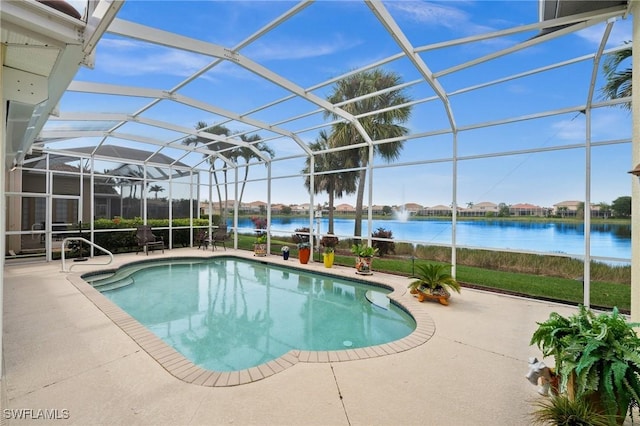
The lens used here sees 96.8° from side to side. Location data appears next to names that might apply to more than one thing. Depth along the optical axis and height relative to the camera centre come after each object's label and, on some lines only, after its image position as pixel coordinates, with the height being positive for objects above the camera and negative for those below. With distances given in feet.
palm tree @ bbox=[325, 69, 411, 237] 30.30 +10.72
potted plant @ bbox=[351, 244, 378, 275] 24.14 -4.15
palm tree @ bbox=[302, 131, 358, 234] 43.88 +4.93
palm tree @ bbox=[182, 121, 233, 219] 34.05 +6.63
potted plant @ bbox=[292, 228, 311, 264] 28.95 -4.08
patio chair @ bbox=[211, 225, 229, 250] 37.70 -3.29
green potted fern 6.19 -3.41
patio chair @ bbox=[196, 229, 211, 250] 39.00 -3.92
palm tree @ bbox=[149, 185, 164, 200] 38.10 +3.07
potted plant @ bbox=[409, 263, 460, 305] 16.90 -4.28
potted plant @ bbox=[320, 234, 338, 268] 27.37 -4.33
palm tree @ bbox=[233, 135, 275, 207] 46.43 +12.20
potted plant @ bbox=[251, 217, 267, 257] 34.22 -3.85
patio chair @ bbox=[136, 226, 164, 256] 33.32 -3.20
